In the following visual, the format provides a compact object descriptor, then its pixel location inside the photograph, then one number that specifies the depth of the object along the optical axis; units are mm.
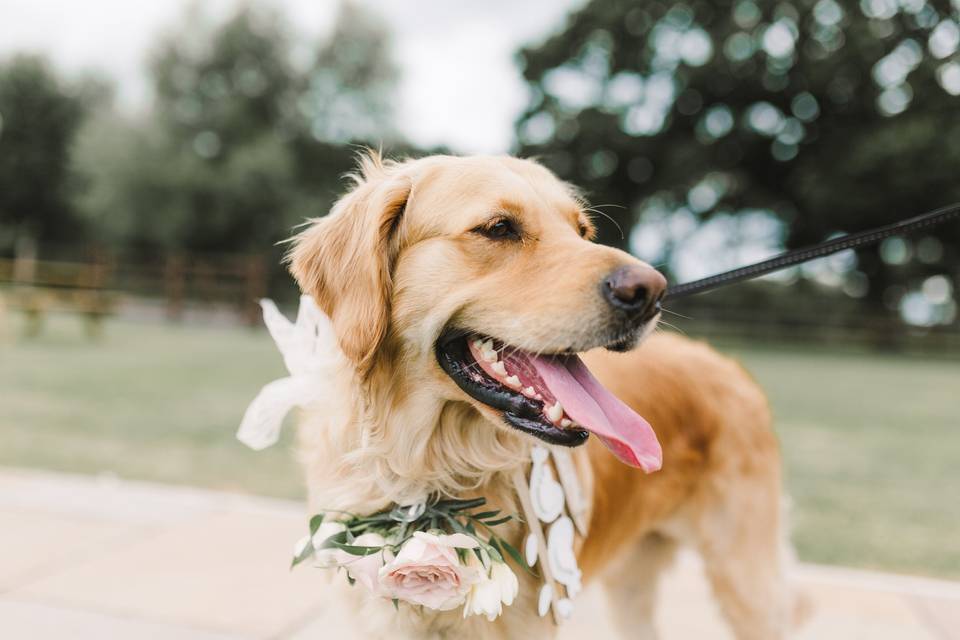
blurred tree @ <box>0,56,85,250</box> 36531
